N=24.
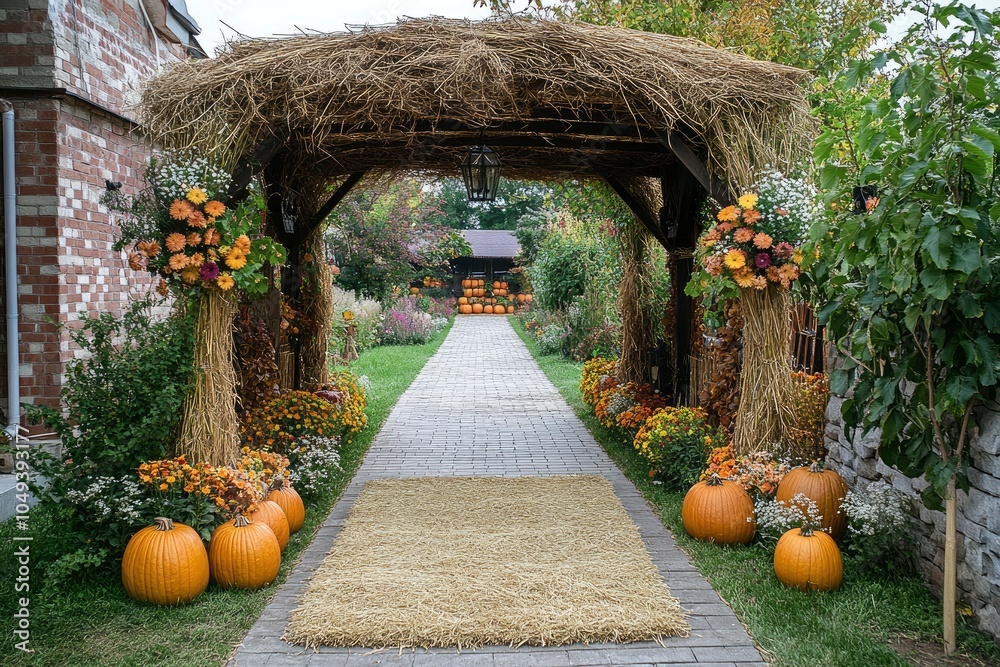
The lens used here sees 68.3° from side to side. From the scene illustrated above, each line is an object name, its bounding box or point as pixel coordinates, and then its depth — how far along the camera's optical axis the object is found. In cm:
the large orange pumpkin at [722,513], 445
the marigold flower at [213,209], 434
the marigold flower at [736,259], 470
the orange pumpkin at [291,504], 472
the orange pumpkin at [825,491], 417
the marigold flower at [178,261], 425
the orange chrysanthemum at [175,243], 426
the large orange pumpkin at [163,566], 366
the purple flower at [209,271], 432
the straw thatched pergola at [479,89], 462
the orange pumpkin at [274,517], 431
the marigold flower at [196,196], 428
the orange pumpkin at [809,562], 374
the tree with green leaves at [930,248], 285
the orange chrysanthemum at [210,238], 433
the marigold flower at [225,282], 436
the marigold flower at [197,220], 428
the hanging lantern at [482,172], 596
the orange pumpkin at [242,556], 390
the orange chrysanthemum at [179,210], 424
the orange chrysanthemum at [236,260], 439
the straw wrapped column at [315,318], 777
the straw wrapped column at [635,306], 838
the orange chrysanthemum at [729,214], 473
